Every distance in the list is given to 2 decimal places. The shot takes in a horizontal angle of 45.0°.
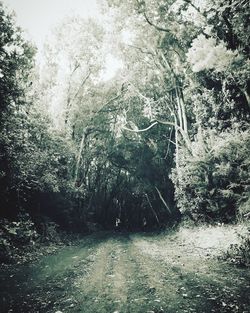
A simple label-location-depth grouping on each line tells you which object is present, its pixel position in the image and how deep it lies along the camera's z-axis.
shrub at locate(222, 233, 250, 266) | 9.41
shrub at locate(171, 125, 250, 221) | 14.87
